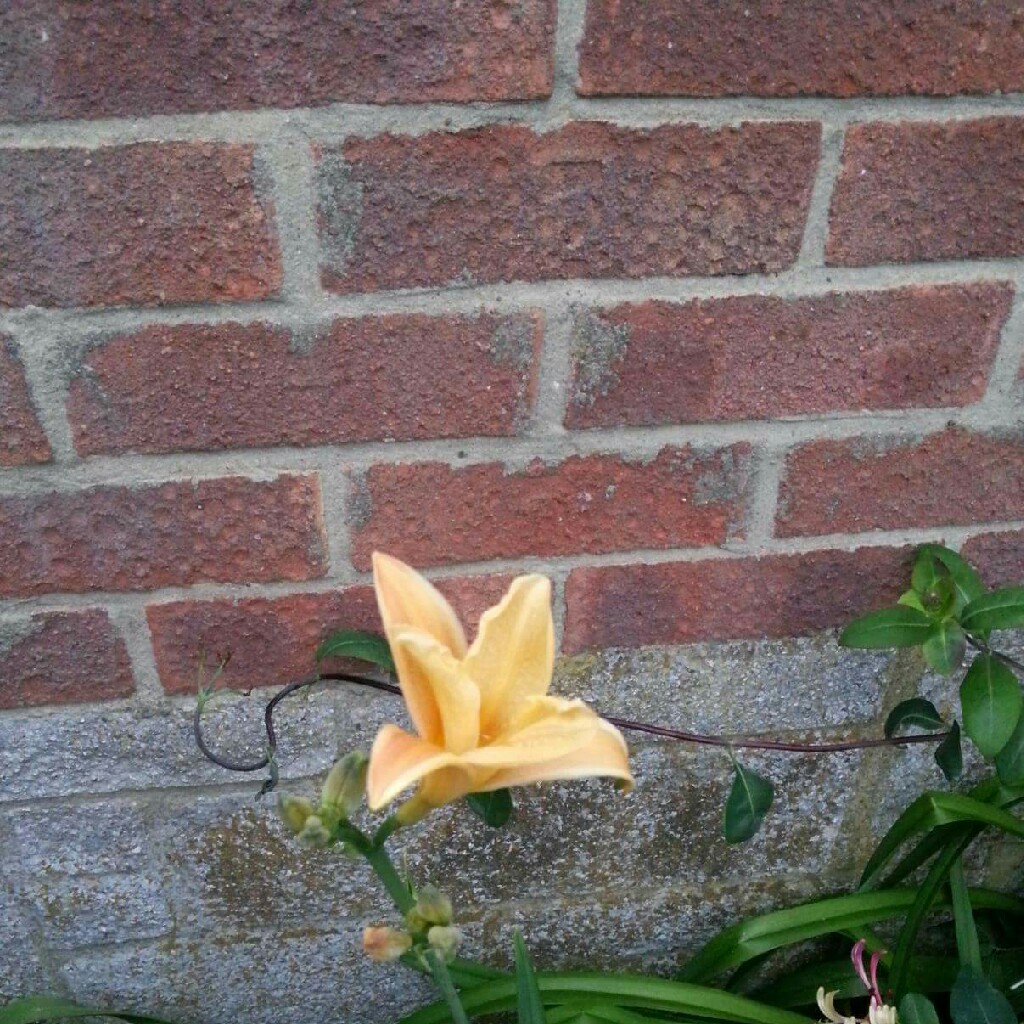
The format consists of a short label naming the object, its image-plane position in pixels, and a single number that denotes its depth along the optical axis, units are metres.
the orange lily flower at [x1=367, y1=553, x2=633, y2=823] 0.39
